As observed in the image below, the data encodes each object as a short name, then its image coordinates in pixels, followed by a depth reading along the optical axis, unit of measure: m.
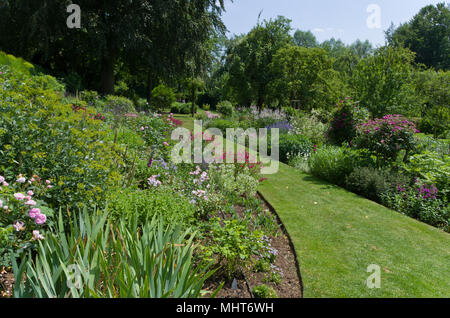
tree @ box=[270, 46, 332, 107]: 17.11
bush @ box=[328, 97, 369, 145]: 9.36
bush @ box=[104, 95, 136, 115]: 10.46
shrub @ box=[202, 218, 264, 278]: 2.96
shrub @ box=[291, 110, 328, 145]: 10.84
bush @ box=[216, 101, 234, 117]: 19.38
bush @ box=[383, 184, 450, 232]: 5.02
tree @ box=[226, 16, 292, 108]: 23.84
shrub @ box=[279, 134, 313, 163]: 9.34
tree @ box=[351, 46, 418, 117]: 11.19
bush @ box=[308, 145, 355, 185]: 7.21
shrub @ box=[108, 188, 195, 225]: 3.15
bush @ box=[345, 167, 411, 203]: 5.96
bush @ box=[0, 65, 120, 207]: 2.88
